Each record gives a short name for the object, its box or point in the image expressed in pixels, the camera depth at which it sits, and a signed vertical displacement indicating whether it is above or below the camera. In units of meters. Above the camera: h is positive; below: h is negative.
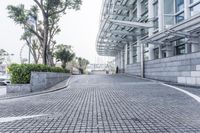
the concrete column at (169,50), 13.74 +1.73
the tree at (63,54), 29.09 +3.06
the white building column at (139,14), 19.56 +7.49
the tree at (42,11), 13.00 +5.86
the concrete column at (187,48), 11.82 +1.69
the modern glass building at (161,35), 10.10 +2.82
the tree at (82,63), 51.25 +2.18
